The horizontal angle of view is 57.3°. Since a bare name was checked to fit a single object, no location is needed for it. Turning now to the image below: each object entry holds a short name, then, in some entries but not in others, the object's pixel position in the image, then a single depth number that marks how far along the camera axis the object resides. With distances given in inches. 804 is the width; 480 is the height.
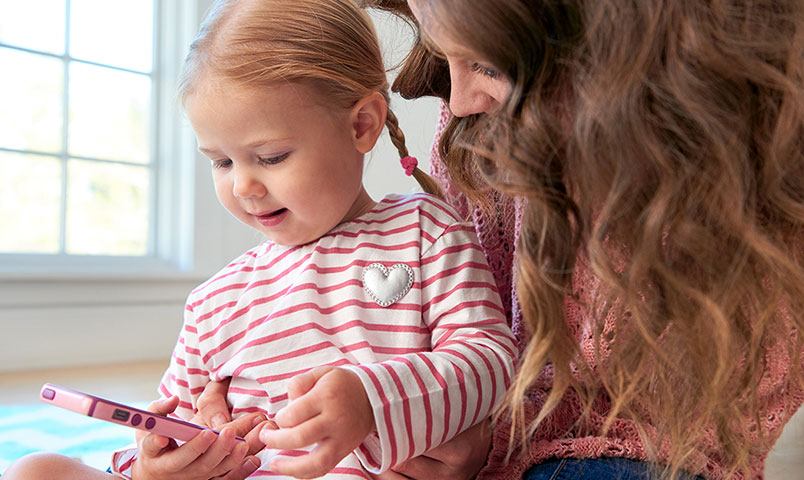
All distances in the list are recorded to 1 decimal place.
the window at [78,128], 82.6
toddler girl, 29.7
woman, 21.2
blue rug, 44.4
